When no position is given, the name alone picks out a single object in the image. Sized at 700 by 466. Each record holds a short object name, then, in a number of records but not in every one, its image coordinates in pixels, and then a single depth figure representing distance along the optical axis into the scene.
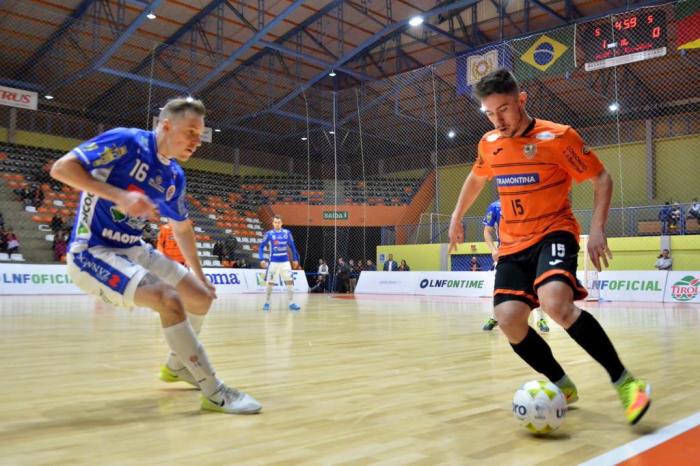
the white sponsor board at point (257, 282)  18.05
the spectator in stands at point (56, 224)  17.70
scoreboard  12.73
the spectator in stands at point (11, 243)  15.83
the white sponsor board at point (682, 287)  13.64
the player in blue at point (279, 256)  11.68
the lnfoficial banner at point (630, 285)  14.30
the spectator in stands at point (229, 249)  20.83
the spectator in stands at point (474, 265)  19.12
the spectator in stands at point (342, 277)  20.52
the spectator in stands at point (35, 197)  18.53
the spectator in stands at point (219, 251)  20.53
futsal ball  2.46
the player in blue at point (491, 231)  7.20
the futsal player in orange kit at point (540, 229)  2.73
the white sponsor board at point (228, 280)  17.00
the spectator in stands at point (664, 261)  15.37
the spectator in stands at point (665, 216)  16.56
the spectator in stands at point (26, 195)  18.48
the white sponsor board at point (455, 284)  16.95
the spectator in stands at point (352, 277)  21.21
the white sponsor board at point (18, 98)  17.08
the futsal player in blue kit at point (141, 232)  2.74
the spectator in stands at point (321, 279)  20.94
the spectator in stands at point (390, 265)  20.71
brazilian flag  13.72
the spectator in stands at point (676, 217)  16.53
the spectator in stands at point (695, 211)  16.03
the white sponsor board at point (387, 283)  18.72
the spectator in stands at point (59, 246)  16.67
